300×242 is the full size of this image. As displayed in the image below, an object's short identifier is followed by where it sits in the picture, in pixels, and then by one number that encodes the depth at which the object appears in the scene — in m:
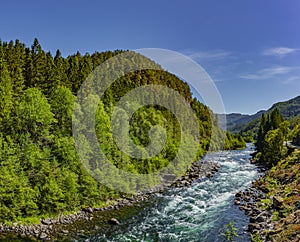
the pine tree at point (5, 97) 33.27
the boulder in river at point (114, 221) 28.48
